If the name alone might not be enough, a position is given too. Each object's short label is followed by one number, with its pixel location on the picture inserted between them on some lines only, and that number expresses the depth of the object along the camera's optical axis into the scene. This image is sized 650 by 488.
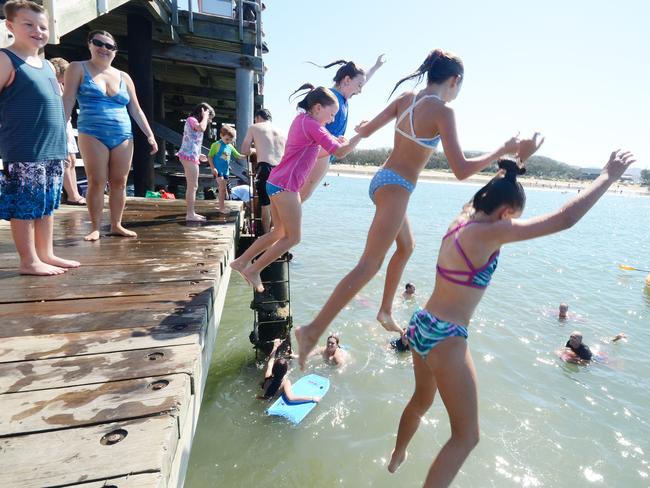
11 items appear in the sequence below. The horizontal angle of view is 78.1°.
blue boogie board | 5.62
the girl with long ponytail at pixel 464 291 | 2.12
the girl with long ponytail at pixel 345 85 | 3.56
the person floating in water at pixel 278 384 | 5.89
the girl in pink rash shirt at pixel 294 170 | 3.19
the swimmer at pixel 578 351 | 8.80
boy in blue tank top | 2.97
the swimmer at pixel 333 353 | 7.55
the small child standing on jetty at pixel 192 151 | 5.98
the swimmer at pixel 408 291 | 11.81
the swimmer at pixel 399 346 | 8.16
